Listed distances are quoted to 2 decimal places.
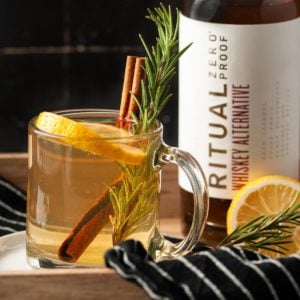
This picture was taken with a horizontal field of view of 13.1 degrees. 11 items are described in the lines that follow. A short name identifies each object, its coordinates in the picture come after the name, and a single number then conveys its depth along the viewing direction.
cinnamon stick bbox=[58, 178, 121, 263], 0.75
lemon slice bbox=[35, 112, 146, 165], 0.74
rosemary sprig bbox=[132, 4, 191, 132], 0.77
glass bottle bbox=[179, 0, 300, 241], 0.82
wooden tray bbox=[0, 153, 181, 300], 0.70
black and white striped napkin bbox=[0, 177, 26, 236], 0.89
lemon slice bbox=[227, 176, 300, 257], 0.82
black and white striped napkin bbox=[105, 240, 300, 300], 0.69
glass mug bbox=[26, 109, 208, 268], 0.75
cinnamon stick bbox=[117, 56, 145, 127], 0.79
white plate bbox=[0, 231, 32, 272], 0.79
